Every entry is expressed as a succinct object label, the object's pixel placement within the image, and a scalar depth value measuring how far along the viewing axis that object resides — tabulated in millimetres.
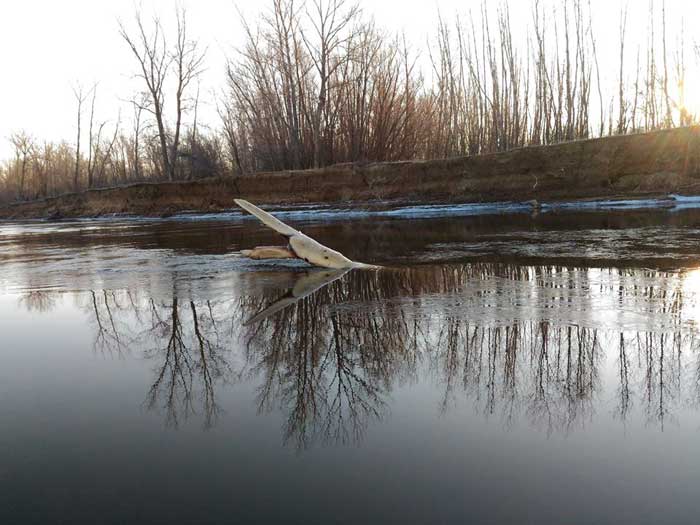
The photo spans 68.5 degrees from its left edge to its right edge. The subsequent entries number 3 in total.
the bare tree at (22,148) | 63400
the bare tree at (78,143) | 53550
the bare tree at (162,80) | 36469
